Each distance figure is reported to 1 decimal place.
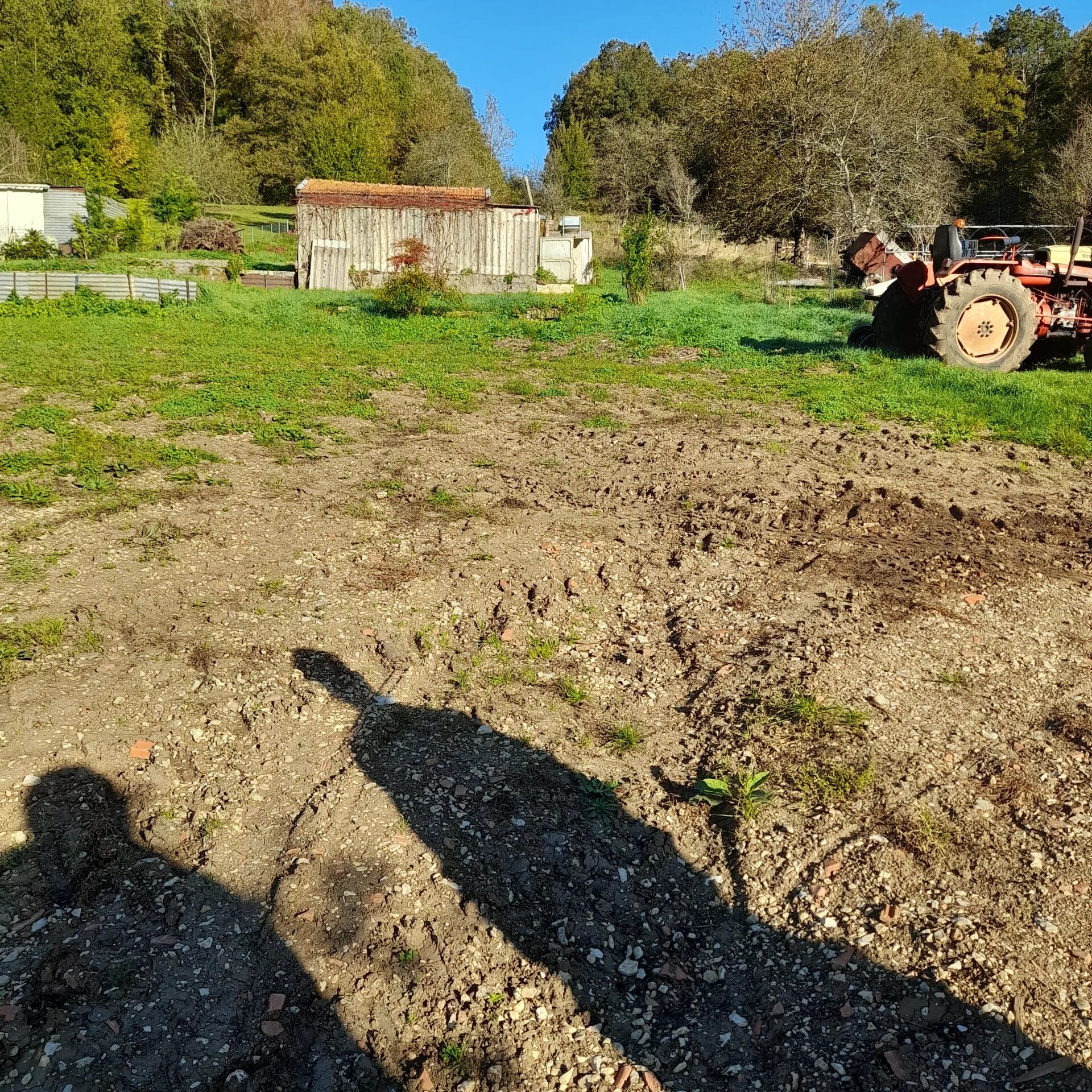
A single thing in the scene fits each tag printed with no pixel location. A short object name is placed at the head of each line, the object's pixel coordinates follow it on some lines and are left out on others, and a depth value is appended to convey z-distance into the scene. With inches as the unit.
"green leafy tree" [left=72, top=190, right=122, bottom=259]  992.9
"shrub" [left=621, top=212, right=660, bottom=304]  744.3
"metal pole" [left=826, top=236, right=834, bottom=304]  783.1
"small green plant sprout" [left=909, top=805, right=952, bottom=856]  123.9
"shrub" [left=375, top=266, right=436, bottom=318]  653.9
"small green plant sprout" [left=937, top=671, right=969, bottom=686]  167.0
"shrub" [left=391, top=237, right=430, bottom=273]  749.3
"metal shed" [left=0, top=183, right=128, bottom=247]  1135.6
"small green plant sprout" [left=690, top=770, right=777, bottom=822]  133.8
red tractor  407.5
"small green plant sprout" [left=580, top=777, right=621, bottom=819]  135.6
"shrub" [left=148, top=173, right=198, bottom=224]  1213.1
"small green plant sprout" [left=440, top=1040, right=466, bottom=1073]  96.3
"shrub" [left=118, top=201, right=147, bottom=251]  1077.1
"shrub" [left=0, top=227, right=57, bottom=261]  1003.9
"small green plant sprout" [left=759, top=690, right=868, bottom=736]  153.1
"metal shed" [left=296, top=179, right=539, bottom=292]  855.1
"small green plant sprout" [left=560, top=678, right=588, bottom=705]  166.4
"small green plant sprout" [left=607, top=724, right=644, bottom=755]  151.7
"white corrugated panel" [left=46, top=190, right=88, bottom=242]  1185.4
